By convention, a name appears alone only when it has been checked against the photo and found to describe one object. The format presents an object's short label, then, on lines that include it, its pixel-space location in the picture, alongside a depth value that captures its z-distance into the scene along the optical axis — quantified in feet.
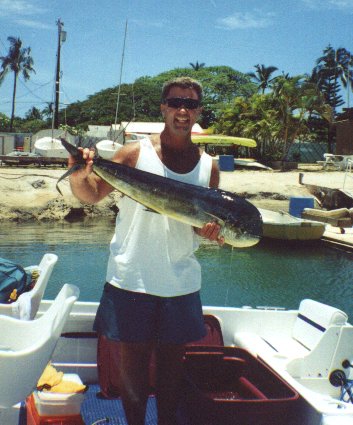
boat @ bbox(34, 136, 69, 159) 102.58
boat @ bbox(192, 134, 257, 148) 124.47
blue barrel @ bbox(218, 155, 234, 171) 113.70
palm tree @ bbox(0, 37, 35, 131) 222.48
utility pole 108.40
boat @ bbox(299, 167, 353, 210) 84.58
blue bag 16.74
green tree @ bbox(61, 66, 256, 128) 201.16
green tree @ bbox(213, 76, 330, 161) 129.08
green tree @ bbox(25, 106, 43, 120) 286.25
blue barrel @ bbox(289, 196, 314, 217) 73.92
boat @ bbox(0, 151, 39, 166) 100.80
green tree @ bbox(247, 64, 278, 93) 192.03
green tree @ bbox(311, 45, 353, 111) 192.75
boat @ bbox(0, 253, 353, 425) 9.69
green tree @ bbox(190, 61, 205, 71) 254.06
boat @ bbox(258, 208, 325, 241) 58.65
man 8.31
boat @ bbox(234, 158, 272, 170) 122.83
